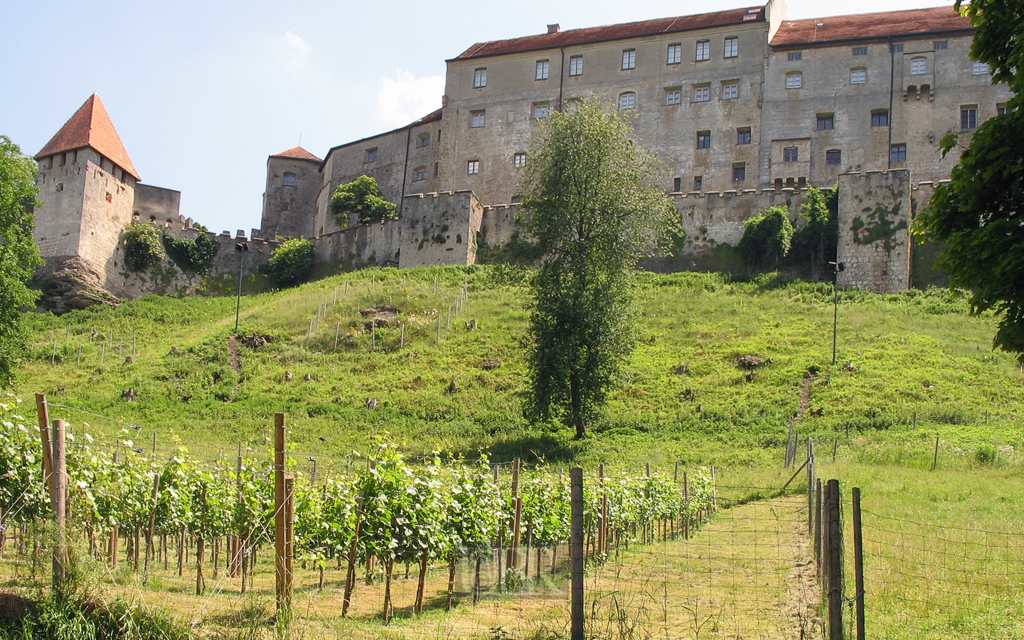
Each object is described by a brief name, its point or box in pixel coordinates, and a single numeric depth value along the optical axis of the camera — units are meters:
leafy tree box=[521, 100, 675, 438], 29.72
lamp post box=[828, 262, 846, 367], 37.40
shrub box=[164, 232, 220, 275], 54.19
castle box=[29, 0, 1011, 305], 50.22
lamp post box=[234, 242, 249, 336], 51.12
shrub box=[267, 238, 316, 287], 55.75
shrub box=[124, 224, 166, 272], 52.97
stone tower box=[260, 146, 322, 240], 71.31
